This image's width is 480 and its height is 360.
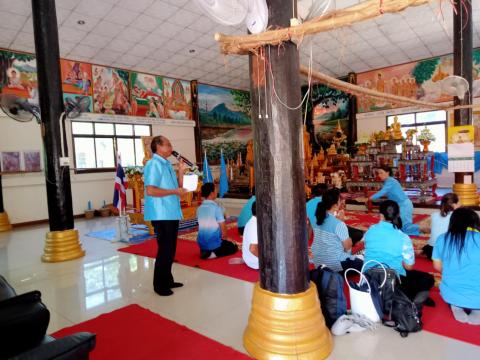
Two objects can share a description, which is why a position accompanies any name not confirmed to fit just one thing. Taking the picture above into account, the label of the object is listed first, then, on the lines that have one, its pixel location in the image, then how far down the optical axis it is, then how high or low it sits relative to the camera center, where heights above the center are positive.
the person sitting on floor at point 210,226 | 4.33 -0.79
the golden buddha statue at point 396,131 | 8.70 +0.62
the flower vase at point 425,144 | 8.50 +0.25
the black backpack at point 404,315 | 2.33 -1.12
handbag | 2.43 -1.03
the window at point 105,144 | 9.31 +0.74
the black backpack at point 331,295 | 2.41 -0.99
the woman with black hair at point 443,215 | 3.39 -0.63
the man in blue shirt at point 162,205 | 3.15 -0.36
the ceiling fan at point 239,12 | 1.86 +0.86
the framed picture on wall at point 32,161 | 8.19 +0.29
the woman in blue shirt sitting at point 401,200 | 4.86 -0.64
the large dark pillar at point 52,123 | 4.68 +0.68
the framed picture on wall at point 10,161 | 7.82 +0.30
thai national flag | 5.91 -0.39
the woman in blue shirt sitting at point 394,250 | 2.65 -0.74
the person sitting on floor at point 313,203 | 4.02 -0.53
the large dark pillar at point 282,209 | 2.04 -0.30
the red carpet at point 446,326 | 2.26 -1.22
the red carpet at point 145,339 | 2.22 -1.23
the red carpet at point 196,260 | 3.76 -1.22
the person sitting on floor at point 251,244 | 3.52 -0.87
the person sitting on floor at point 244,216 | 4.76 -0.79
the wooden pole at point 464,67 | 6.62 +1.66
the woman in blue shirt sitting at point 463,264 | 2.38 -0.80
